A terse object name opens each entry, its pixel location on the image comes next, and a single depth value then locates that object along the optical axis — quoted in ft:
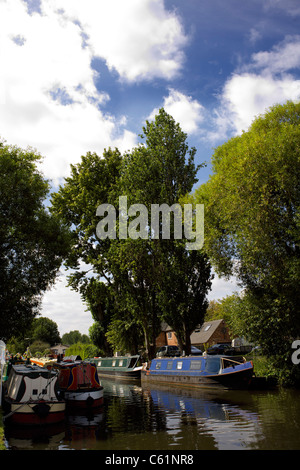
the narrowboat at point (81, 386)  60.72
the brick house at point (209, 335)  178.81
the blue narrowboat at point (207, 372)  70.33
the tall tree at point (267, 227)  64.85
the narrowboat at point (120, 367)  111.65
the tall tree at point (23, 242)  63.62
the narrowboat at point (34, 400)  47.70
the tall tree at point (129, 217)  94.53
